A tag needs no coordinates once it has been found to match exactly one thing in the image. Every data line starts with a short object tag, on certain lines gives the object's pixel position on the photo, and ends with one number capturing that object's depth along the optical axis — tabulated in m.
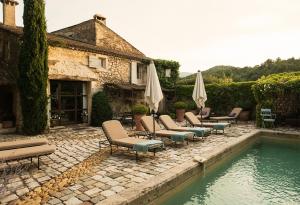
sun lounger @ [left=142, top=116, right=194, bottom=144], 9.43
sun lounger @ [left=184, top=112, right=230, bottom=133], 12.39
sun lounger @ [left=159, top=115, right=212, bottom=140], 10.61
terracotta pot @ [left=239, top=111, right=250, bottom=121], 18.38
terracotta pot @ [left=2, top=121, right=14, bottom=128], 13.52
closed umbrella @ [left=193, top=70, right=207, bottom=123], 12.51
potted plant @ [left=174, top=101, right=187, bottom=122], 18.17
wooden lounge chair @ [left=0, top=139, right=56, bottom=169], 6.21
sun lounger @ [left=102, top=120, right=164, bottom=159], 7.60
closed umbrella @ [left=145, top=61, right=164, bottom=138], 9.62
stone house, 13.74
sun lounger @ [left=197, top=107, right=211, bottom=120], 17.66
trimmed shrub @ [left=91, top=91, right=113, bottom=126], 15.61
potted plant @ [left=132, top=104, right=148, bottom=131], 14.16
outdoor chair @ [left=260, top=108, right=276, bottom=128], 14.77
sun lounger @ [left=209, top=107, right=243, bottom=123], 16.01
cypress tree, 12.55
